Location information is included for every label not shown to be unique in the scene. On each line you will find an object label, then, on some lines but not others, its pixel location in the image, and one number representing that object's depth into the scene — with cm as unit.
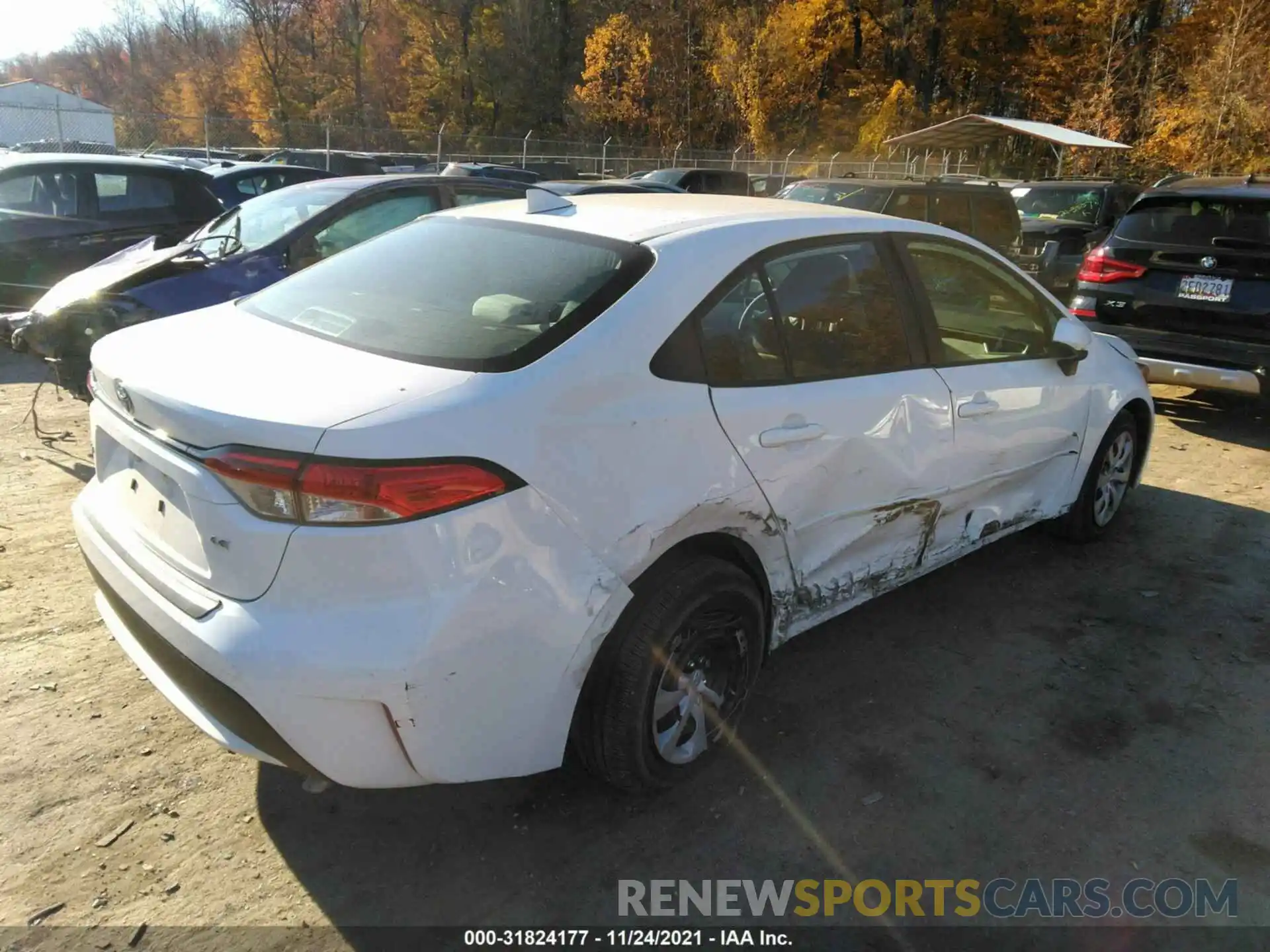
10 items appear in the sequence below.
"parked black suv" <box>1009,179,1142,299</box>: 1138
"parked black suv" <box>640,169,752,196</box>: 1811
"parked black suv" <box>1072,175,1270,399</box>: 646
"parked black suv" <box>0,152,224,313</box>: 795
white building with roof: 2034
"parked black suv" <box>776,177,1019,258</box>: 945
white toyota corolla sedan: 206
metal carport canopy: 1697
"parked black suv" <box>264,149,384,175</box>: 2064
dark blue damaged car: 542
